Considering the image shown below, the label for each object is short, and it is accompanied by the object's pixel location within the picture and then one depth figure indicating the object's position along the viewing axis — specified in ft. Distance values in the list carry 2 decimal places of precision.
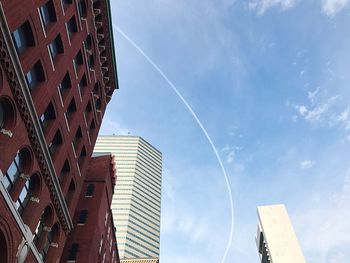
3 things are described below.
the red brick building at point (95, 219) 136.56
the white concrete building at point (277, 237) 372.58
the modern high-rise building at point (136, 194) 455.63
